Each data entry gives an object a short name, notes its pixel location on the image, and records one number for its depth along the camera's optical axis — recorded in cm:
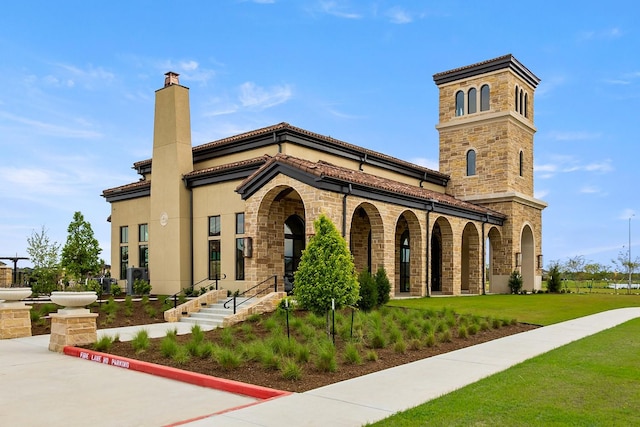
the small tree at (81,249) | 2125
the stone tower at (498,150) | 3250
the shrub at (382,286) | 1923
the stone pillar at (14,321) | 1496
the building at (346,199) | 2112
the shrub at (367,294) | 1789
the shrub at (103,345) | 1219
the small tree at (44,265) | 1808
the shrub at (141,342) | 1198
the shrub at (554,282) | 3428
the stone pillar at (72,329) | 1253
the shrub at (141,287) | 2490
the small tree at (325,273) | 1400
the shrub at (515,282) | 3197
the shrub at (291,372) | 905
